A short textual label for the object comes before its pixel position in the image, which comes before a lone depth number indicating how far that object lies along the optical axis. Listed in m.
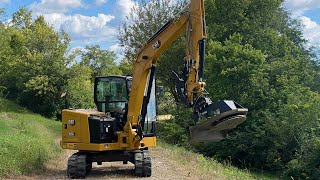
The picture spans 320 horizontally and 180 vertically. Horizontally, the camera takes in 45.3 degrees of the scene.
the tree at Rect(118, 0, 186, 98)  30.72
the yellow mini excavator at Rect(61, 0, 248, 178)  9.46
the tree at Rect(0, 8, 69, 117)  36.79
